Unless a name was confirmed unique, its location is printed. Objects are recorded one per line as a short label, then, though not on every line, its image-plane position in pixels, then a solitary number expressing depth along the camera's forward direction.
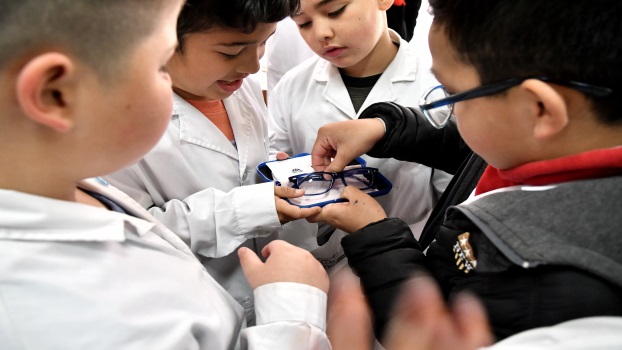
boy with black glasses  0.47
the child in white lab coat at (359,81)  1.17
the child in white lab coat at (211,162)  0.81
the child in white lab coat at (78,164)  0.40
